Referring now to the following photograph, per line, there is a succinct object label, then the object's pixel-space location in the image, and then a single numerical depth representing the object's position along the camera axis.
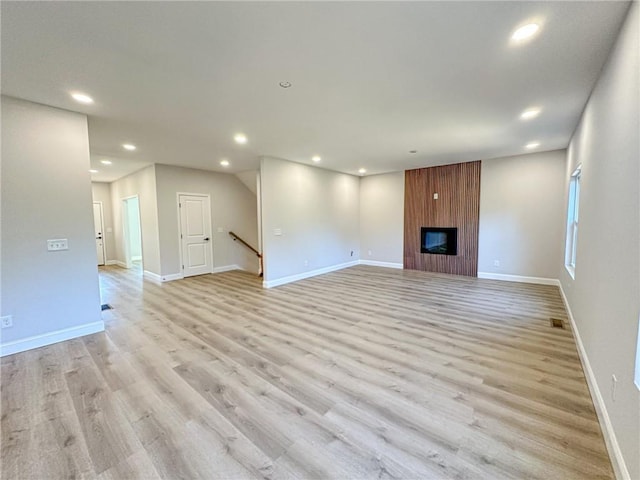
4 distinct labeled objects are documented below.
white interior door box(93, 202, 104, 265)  8.56
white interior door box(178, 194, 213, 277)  6.70
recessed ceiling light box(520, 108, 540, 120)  3.29
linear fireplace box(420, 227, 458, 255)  6.71
